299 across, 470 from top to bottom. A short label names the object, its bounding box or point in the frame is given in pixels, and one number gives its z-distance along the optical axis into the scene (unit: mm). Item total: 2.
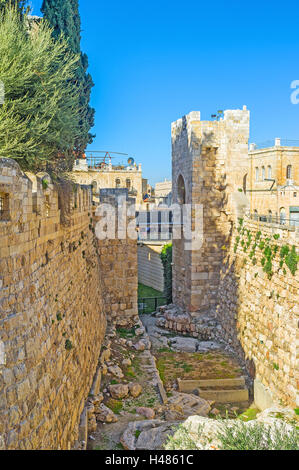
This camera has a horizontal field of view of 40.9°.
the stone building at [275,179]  25422
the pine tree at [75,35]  13867
